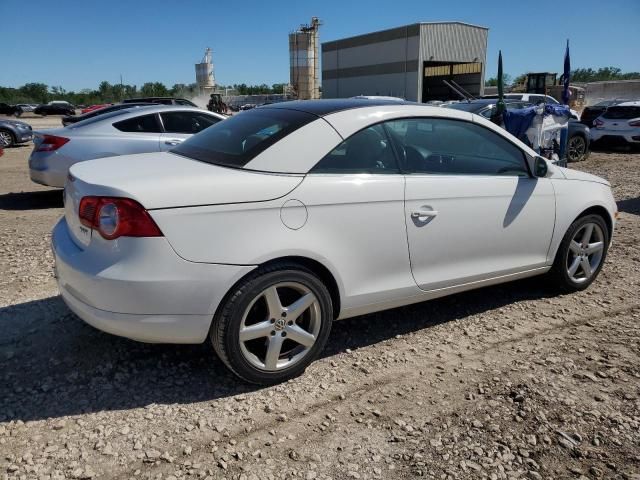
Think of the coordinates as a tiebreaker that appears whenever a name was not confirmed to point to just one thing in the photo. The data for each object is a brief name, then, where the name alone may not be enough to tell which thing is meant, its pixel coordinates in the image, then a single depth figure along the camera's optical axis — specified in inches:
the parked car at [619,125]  576.4
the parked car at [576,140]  508.5
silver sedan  285.7
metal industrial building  1798.7
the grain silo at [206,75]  3376.0
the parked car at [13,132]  658.8
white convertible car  102.1
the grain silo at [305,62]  2854.3
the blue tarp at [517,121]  346.9
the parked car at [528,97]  632.8
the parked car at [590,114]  704.4
